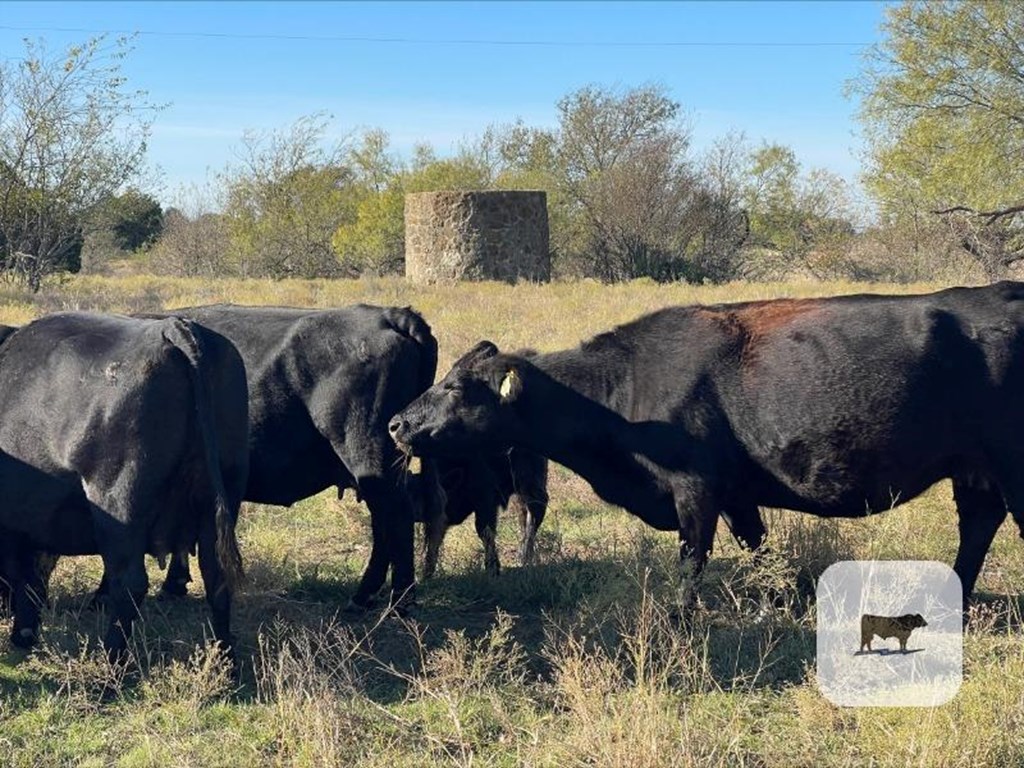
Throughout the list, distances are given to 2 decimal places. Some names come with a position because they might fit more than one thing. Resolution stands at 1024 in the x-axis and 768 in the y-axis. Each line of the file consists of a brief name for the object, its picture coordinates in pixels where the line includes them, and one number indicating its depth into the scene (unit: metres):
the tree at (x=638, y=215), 32.66
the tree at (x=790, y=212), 39.84
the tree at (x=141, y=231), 44.80
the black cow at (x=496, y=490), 6.85
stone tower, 26.80
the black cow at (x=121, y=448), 4.79
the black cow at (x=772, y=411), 5.52
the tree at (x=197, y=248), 37.66
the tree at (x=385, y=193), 34.88
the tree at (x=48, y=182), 22.83
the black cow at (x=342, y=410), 6.04
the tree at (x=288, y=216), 35.84
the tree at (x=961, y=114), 20.86
